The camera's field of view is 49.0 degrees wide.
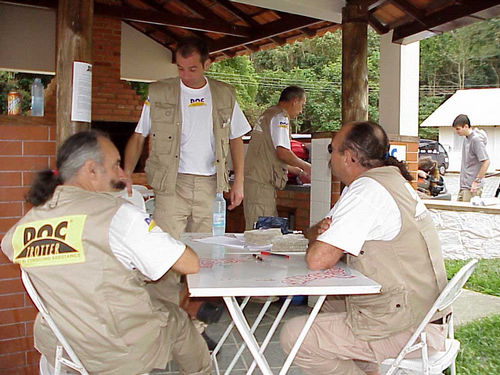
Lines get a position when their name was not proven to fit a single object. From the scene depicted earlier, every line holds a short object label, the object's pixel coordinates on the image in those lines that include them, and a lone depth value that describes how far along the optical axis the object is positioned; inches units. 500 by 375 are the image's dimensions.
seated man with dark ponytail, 80.5
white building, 1059.3
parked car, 825.5
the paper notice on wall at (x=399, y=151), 197.0
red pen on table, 94.3
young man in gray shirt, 262.4
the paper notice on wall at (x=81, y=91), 122.0
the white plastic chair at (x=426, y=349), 75.9
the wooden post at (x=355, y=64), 180.9
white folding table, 69.7
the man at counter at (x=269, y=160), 181.3
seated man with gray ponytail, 68.6
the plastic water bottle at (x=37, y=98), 129.0
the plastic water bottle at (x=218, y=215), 120.0
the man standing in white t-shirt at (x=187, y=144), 130.8
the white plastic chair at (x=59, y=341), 69.9
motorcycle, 441.4
